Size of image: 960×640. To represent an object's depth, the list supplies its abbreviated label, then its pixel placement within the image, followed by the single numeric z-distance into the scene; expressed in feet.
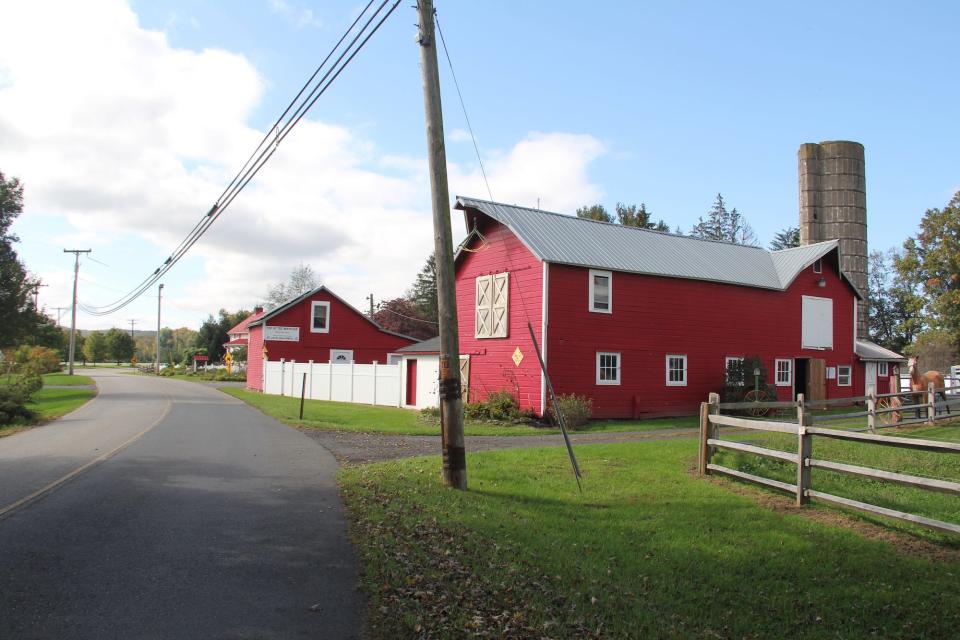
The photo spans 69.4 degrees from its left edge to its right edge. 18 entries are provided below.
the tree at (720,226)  274.98
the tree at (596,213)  197.26
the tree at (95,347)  411.54
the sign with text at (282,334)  136.98
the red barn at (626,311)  75.25
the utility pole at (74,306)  211.00
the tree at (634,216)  188.03
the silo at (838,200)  123.24
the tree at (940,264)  135.74
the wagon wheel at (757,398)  82.28
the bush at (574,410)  69.77
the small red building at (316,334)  138.72
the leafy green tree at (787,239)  257.59
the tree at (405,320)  214.48
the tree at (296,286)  271.49
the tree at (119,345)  404.98
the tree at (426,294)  219.61
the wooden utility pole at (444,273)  31.91
